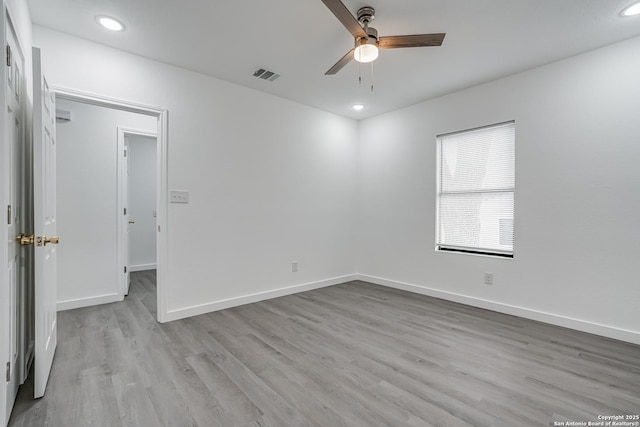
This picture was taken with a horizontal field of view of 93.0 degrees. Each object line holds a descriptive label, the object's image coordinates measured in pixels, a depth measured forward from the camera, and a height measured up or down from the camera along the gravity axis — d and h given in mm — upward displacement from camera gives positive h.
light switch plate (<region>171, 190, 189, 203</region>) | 3139 +116
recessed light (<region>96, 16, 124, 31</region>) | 2369 +1470
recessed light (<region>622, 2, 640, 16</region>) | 2182 +1477
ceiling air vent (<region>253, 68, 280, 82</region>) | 3268 +1480
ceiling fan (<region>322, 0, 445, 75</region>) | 2154 +1233
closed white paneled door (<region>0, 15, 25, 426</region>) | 1329 -74
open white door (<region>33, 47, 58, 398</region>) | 1799 -138
